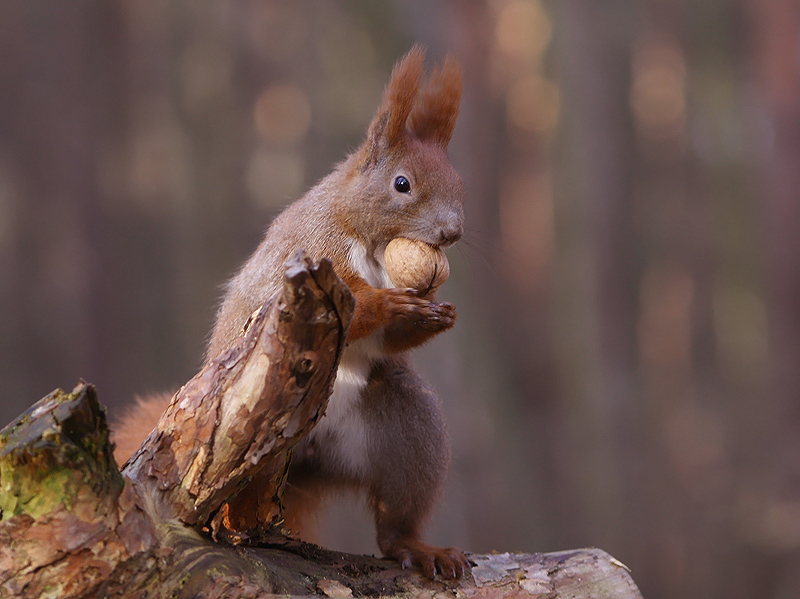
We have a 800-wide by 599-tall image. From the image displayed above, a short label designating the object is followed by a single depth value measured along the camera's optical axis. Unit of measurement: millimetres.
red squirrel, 4092
